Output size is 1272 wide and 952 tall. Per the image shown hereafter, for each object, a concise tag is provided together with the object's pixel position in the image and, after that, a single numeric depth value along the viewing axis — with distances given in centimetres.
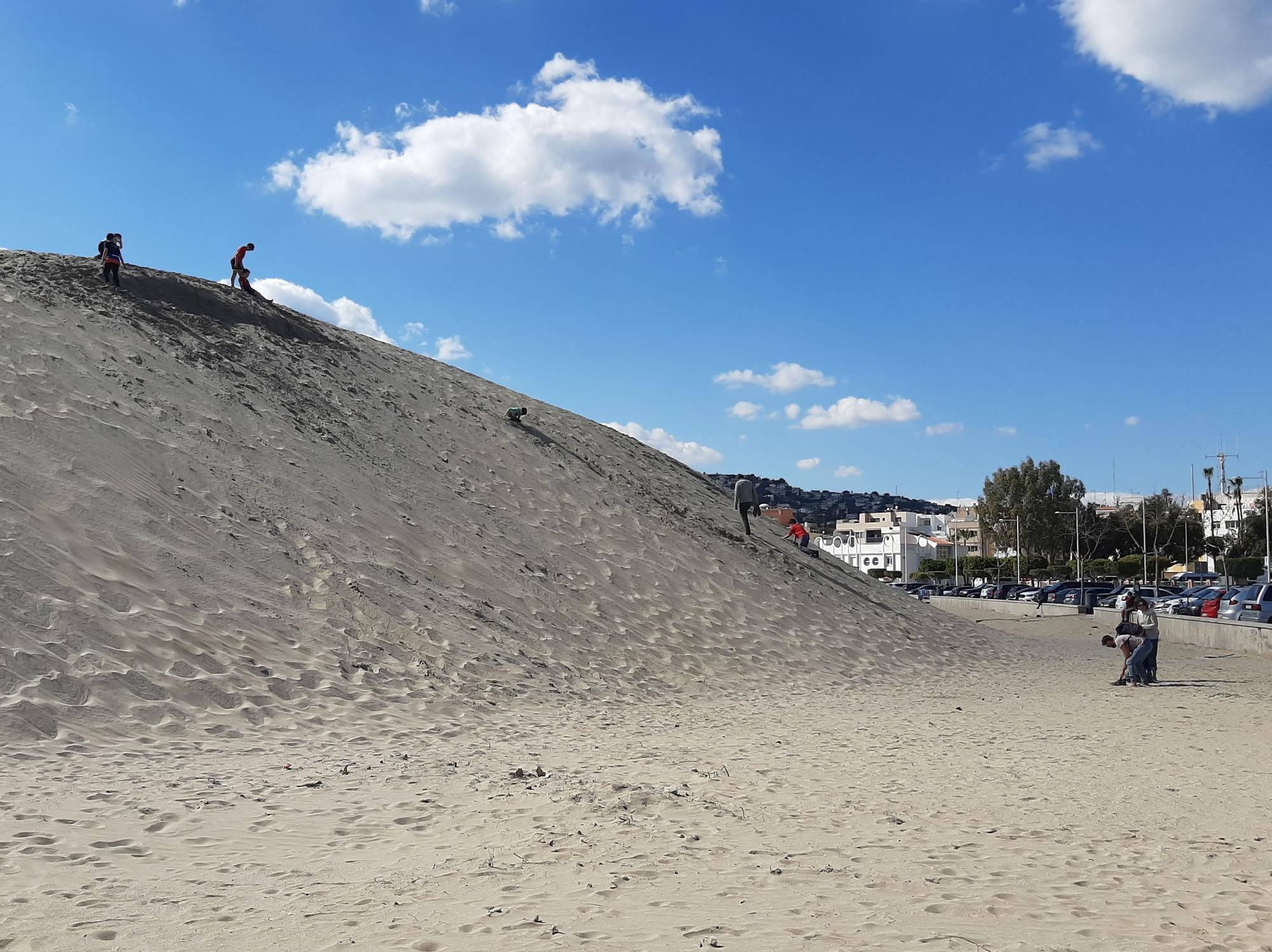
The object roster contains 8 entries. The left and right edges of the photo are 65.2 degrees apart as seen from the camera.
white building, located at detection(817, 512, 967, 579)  11219
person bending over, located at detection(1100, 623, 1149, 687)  1605
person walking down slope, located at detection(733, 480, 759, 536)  2439
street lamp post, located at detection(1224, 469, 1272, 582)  5434
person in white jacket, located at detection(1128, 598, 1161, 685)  1580
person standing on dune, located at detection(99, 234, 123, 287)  2105
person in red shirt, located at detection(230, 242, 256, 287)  2409
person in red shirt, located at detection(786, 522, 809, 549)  2603
